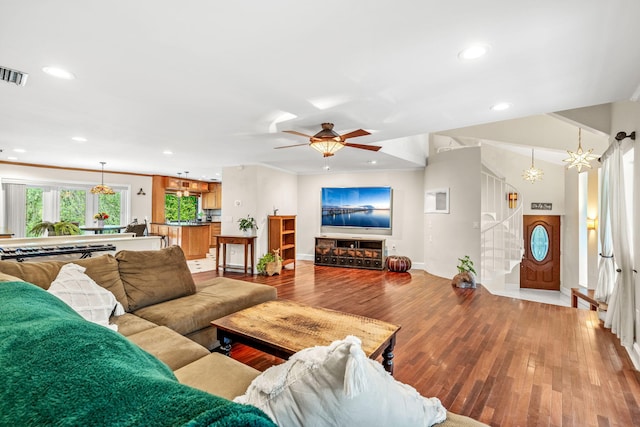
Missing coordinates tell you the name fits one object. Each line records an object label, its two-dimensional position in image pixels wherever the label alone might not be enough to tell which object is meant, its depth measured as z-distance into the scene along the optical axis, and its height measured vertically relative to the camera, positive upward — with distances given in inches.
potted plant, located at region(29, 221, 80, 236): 195.0 -11.2
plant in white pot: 250.5 -9.3
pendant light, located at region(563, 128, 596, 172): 192.4 +39.6
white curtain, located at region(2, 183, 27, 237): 262.1 +3.1
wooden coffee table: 77.2 -33.2
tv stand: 273.0 -35.0
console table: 247.1 -24.8
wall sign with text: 307.6 +11.9
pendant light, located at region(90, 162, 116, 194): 288.5 +22.2
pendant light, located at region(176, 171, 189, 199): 352.8 +27.9
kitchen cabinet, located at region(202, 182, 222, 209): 433.1 +26.6
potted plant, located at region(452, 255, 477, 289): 207.5 -42.3
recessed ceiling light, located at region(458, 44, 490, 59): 73.4 +42.2
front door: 312.8 -38.8
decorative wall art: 244.9 +13.5
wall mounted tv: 291.4 +6.2
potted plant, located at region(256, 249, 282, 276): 240.8 -41.1
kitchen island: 311.0 -23.8
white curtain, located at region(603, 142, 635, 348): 112.3 -14.7
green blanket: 16.5 -11.1
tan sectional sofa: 64.1 -32.8
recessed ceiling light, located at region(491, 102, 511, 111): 111.1 +42.4
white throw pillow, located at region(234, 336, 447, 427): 29.0 -18.3
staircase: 239.1 -16.2
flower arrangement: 290.0 -4.1
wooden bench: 141.8 -43.0
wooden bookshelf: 263.1 -19.6
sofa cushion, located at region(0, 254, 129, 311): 85.3 -18.6
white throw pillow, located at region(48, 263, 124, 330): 83.6 -24.3
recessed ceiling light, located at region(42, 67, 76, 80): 86.8 +41.9
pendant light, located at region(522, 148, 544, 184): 269.6 +39.4
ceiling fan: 124.6 +31.8
